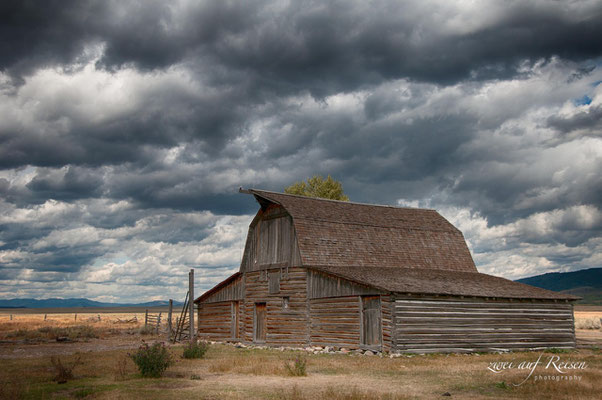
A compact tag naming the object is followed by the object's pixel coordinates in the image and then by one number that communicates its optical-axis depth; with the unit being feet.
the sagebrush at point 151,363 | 57.67
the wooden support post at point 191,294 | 114.11
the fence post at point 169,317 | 126.82
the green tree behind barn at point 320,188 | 198.49
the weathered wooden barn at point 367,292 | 88.12
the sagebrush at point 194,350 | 79.29
